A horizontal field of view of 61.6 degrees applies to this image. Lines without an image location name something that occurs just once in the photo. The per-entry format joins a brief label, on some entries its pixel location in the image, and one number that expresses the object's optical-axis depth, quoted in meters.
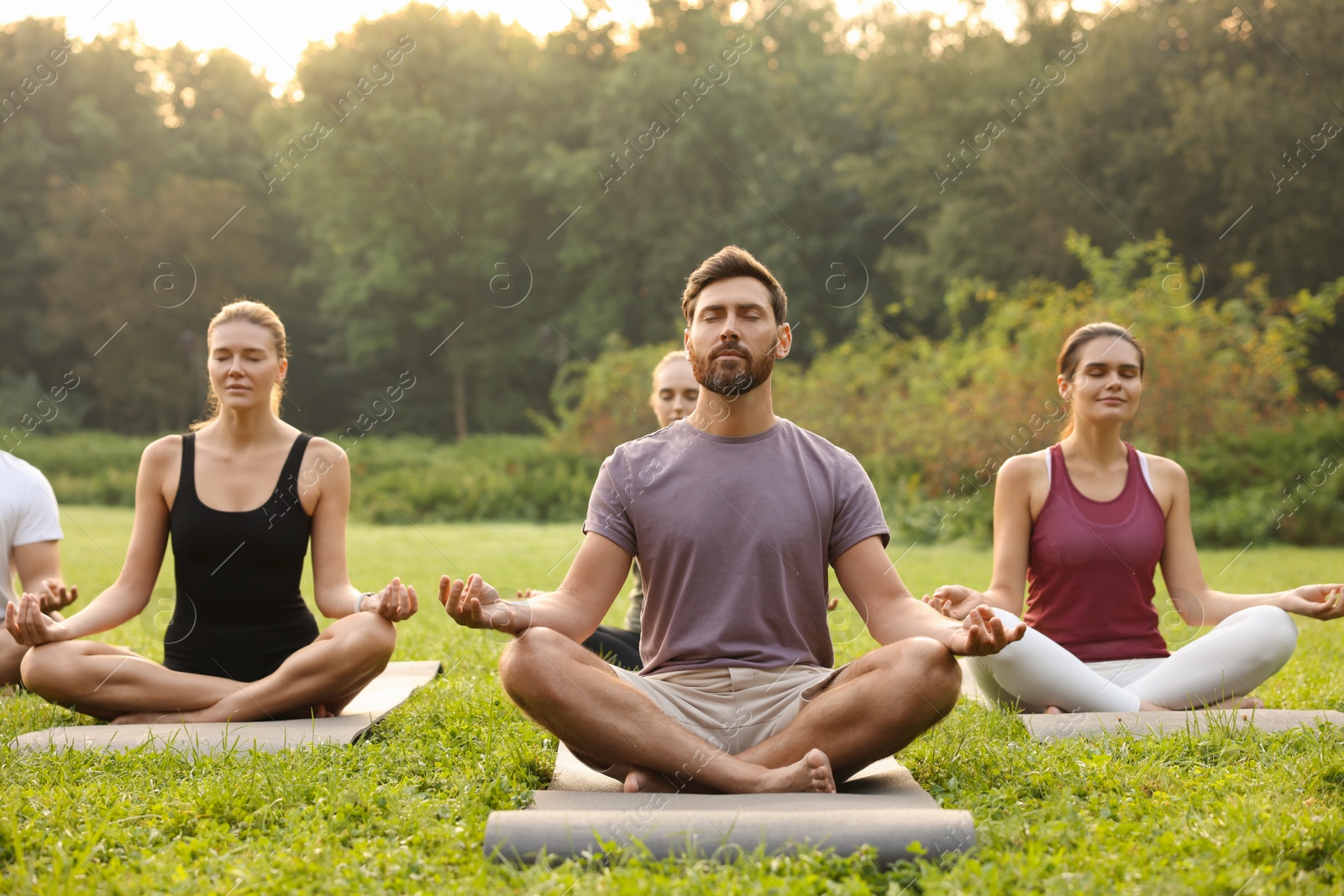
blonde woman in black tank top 4.40
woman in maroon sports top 4.41
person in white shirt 5.14
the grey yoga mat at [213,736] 3.94
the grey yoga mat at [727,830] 2.79
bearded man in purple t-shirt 3.30
